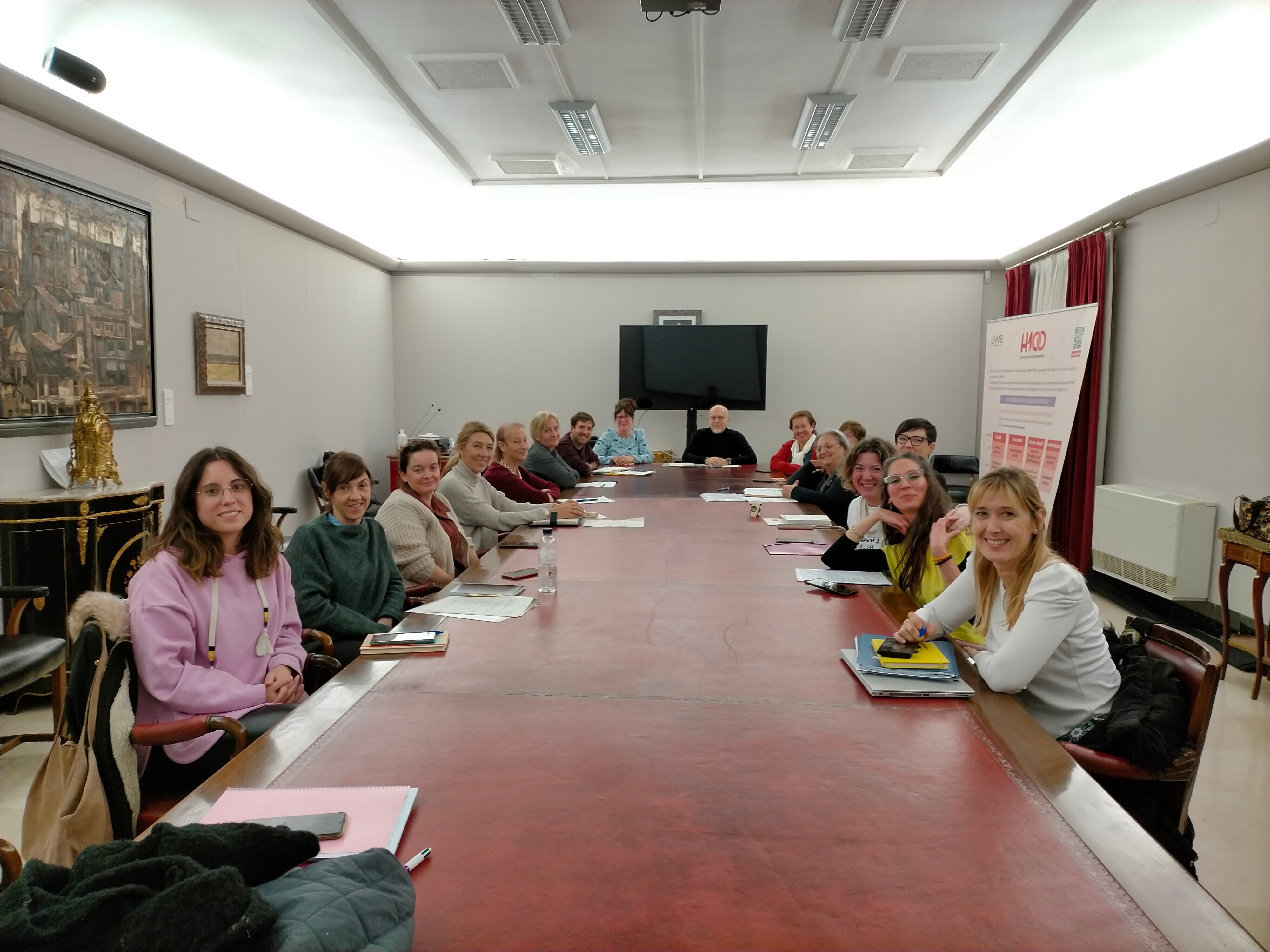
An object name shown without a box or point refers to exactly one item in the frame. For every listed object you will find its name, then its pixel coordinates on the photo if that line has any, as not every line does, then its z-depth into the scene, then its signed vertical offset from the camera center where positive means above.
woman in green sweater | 2.85 -0.58
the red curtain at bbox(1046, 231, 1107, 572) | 6.18 -0.16
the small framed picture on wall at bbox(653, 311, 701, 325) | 8.85 +0.95
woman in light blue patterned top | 8.23 -0.36
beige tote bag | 1.63 -0.80
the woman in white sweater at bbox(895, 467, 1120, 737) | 1.88 -0.48
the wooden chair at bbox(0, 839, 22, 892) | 1.98 -1.09
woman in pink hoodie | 1.95 -0.54
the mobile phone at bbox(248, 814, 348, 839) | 1.22 -0.61
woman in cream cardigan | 3.53 -0.51
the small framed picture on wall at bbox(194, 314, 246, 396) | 5.23 +0.29
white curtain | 6.91 +1.12
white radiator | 4.88 -0.74
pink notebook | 1.22 -0.62
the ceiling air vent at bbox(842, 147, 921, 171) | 6.23 +1.91
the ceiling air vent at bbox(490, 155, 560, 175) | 6.45 +1.87
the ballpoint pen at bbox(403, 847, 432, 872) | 1.16 -0.62
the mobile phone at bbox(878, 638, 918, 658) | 1.93 -0.54
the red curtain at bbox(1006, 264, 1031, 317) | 7.75 +1.15
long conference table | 1.04 -0.62
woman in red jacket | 7.23 -0.33
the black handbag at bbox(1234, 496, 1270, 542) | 3.87 -0.46
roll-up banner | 6.24 +0.21
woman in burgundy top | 4.97 -0.41
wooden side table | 3.80 -0.70
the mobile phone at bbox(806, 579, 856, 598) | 2.74 -0.58
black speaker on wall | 3.70 +1.45
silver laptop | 1.82 -0.59
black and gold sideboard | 3.46 -0.62
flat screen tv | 8.59 +0.45
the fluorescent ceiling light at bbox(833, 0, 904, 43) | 3.89 +1.86
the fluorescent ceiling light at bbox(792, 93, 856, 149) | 5.13 +1.87
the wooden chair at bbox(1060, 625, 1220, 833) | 1.76 -0.71
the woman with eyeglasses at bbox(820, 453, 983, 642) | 2.77 -0.43
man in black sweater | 8.06 -0.36
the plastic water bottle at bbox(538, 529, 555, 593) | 2.75 -0.51
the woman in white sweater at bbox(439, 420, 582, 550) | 4.32 -0.46
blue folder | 1.89 -0.58
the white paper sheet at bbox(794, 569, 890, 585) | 2.91 -0.58
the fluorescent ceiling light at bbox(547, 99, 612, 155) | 5.29 +1.86
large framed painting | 3.67 +0.46
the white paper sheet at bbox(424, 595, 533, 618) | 2.51 -0.61
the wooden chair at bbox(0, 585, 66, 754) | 2.80 -0.88
